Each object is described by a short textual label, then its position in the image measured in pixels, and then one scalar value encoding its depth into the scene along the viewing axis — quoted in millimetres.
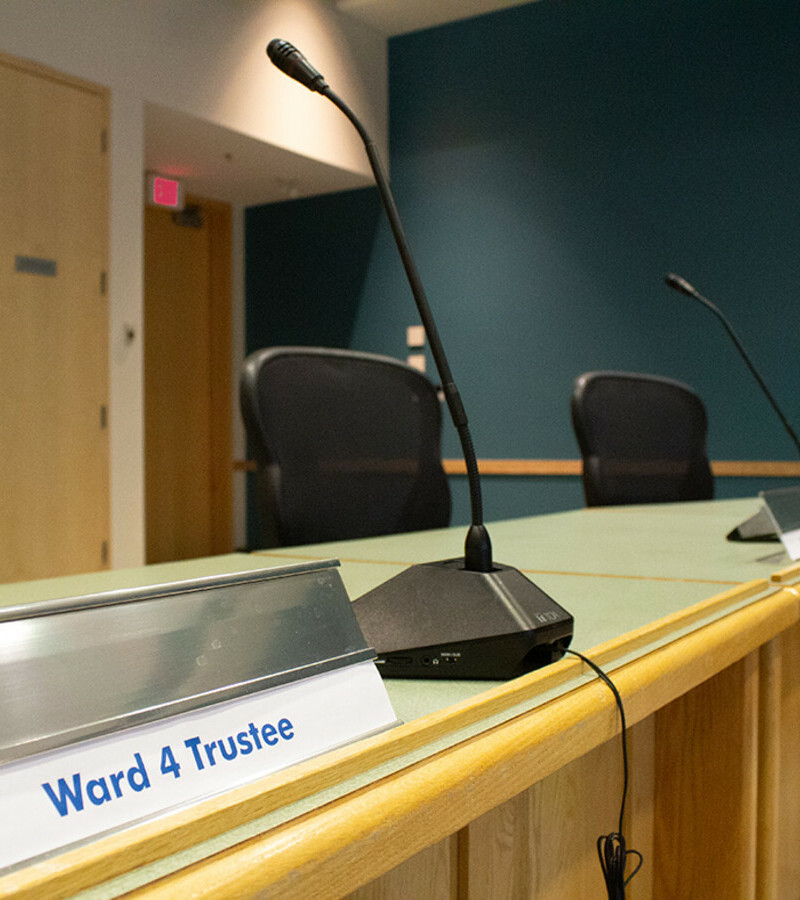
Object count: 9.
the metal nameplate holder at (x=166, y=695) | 299
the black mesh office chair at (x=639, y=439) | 2264
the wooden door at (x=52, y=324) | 3178
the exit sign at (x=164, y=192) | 4398
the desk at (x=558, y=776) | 318
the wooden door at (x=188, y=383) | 5125
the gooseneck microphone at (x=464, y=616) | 514
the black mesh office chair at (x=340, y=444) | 1477
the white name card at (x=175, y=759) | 290
